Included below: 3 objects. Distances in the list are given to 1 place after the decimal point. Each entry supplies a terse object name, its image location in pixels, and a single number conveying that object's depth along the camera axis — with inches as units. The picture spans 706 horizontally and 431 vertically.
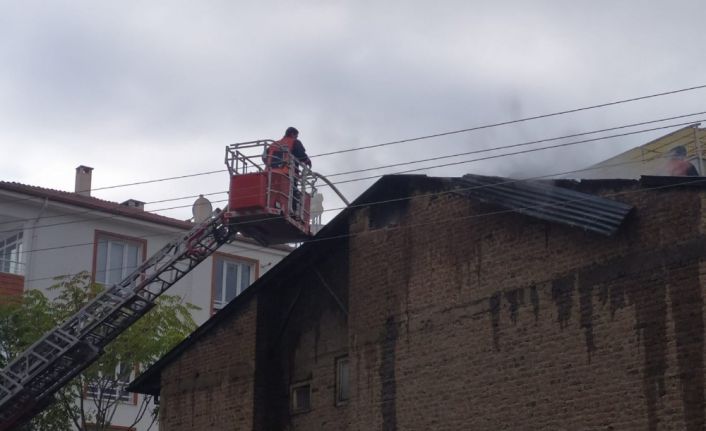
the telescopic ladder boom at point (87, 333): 823.7
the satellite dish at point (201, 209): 938.1
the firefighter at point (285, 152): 762.2
